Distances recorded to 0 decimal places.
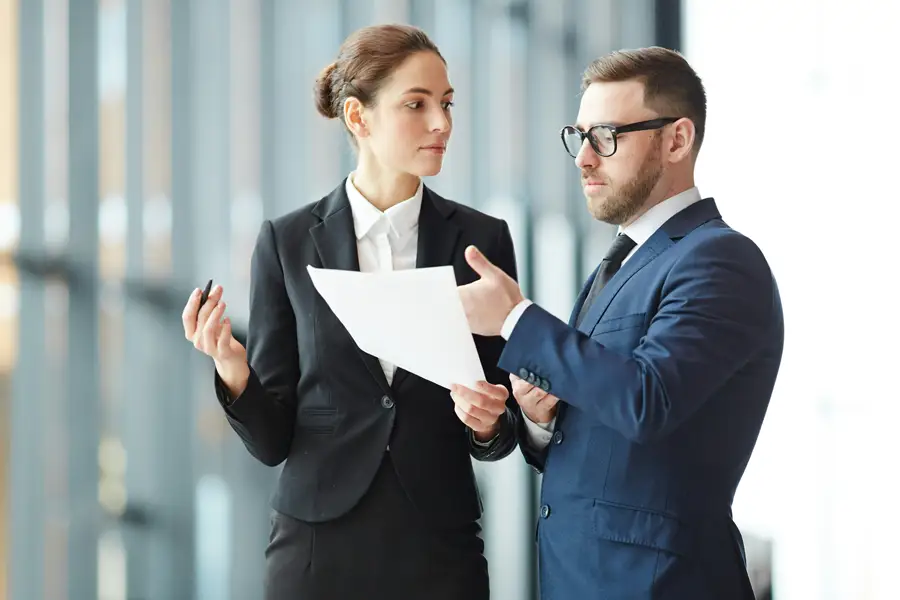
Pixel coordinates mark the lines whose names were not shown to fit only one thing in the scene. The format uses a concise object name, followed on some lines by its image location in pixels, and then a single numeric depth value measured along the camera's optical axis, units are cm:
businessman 273
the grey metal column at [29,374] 514
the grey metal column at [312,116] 574
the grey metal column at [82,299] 523
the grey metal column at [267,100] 568
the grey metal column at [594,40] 671
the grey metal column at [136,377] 535
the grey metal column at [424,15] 610
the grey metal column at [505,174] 634
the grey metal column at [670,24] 704
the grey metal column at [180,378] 546
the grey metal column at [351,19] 588
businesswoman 347
